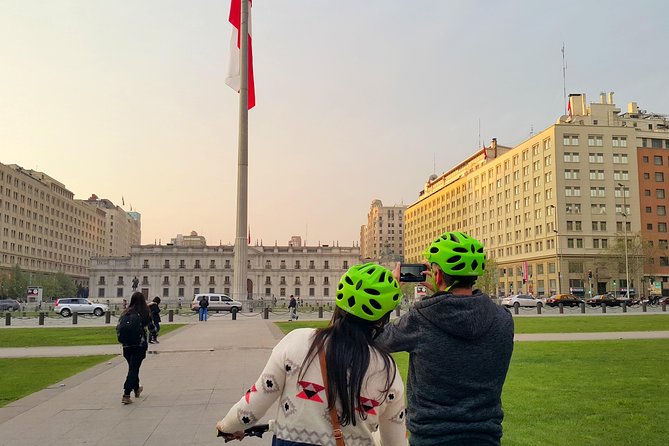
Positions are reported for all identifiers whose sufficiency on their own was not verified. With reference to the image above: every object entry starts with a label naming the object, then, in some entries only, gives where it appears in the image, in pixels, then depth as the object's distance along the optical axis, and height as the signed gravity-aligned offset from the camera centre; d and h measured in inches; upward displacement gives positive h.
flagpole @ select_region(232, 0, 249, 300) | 1855.3 +415.5
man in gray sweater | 115.3 -19.5
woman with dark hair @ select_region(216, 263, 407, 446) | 107.8 -21.9
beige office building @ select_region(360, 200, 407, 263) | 7401.6 +615.0
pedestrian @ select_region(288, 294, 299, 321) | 1499.8 -98.9
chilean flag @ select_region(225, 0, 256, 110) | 1694.1 +687.4
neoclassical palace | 4889.3 +30.0
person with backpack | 375.2 -41.5
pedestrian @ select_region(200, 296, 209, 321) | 1503.2 -98.6
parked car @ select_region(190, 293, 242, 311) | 2194.9 -113.8
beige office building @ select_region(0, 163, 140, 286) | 3941.9 +410.8
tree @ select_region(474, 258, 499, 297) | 2982.3 -40.2
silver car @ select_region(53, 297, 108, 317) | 1780.3 -105.0
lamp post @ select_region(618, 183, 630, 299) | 3035.4 +418.1
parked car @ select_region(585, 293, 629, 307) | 2252.7 -122.5
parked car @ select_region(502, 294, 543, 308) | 2208.4 -114.3
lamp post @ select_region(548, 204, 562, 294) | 3067.4 +151.7
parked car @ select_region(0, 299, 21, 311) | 2510.5 -138.8
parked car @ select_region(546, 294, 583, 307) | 2293.3 -119.1
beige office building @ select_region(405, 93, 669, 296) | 3105.3 +418.8
